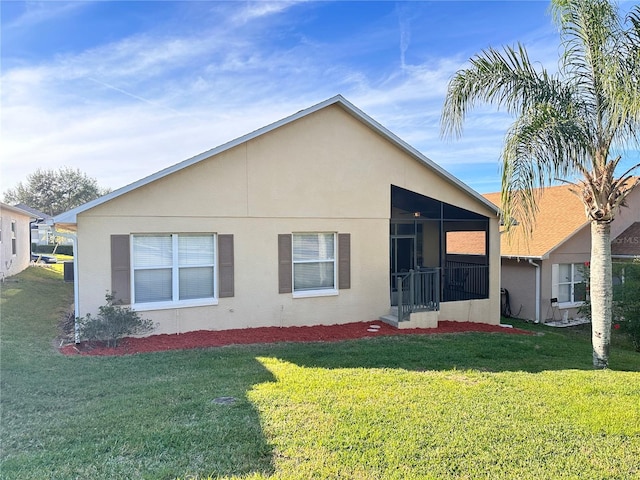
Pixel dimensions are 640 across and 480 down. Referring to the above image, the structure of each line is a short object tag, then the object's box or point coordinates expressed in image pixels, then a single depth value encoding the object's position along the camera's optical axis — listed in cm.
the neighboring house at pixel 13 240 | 1700
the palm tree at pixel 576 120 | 755
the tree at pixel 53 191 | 4309
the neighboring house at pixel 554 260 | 1614
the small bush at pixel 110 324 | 861
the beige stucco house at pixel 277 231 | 927
